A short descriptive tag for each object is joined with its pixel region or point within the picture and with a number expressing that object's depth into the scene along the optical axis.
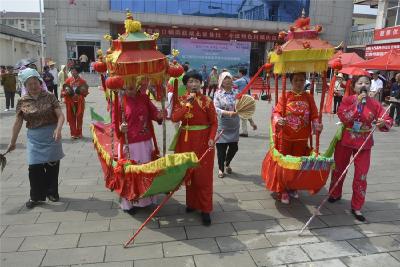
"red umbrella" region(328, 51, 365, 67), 13.24
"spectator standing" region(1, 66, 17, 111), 11.45
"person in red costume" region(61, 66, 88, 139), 7.55
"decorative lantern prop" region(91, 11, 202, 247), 3.14
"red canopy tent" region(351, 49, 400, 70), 10.33
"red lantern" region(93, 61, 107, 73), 3.49
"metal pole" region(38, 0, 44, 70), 22.94
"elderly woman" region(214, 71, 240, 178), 5.21
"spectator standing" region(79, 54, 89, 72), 22.36
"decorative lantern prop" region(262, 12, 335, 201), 3.62
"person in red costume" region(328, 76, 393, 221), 3.84
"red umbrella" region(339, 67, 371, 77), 10.76
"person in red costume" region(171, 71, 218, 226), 3.67
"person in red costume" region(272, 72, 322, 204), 4.04
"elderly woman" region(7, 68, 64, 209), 3.91
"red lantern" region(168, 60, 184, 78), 3.51
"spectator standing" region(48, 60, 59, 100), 12.77
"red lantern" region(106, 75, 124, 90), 3.15
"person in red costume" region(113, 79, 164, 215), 3.71
